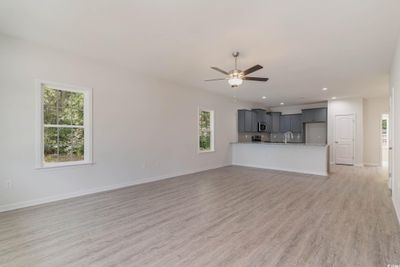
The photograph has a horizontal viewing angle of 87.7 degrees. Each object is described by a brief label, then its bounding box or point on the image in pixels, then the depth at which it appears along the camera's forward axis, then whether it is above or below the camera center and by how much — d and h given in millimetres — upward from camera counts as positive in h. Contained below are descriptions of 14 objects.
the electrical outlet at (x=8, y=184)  3373 -809
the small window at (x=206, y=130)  7273 +136
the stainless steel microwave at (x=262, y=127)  9753 +335
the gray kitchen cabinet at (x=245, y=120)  8781 +584
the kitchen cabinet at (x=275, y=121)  10805 +665
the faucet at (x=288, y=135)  10382 -61
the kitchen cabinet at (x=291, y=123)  10061 +532
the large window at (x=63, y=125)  3814 +171
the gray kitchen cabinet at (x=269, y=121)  10395 +621
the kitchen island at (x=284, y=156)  6473 -794
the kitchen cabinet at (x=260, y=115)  9477 +900
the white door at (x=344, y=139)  8398 -219
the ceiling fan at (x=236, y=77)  3652 +1019
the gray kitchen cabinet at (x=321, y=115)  9156 +845
